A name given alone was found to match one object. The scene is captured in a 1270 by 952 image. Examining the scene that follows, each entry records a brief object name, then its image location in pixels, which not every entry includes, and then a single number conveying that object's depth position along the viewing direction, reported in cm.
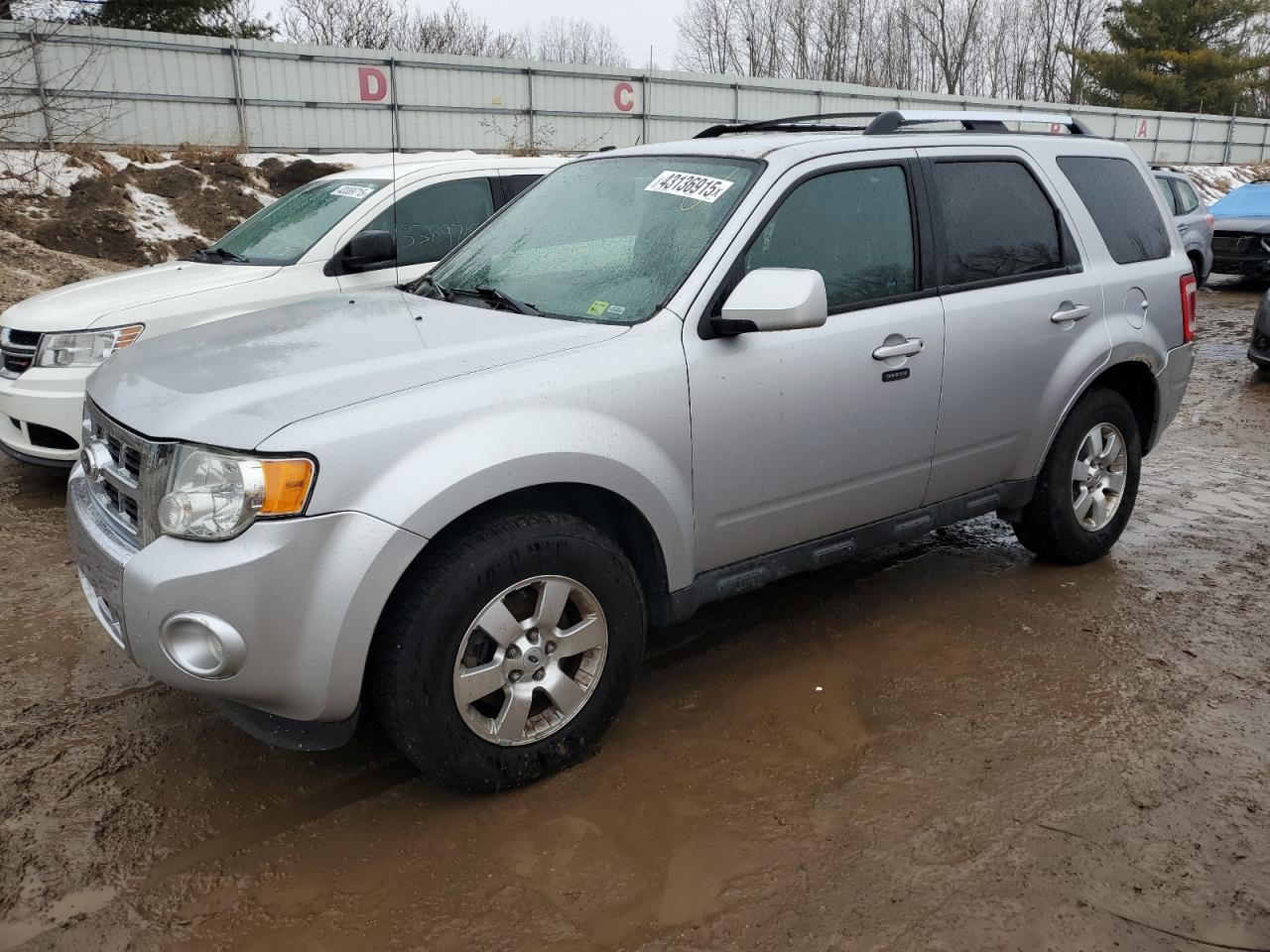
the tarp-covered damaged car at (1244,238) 1487
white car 562
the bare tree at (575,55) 5241
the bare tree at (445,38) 3941
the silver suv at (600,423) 264
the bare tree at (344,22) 3775
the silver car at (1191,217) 1418
